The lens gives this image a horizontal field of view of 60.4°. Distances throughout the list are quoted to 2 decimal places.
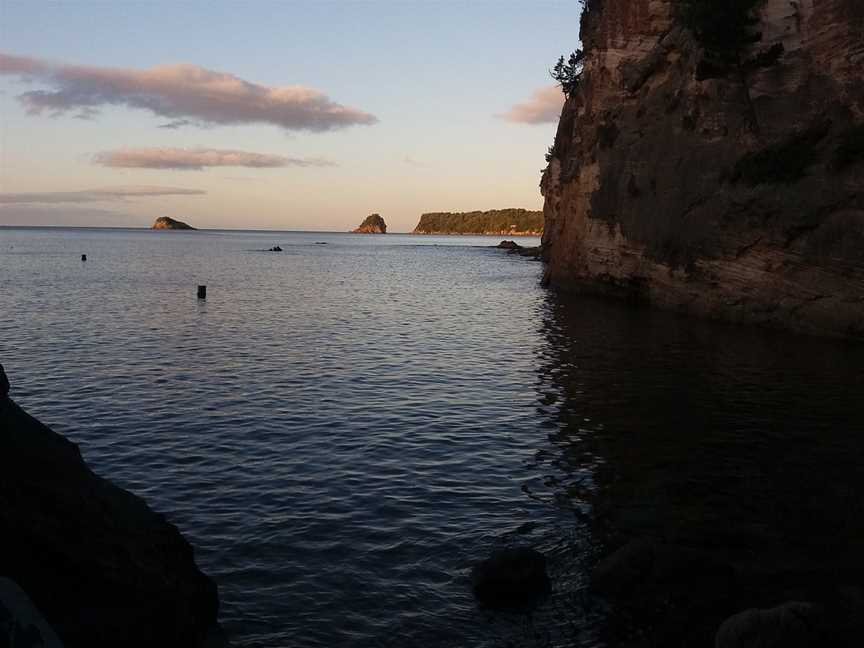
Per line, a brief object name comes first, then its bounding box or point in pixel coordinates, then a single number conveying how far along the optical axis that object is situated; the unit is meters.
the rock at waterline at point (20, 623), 7.05
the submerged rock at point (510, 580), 12.25
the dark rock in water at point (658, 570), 12.56
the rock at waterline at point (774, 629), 9.93
